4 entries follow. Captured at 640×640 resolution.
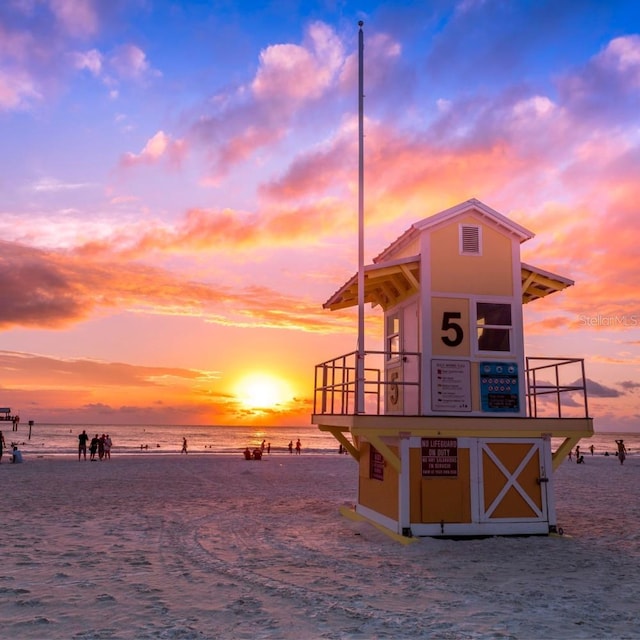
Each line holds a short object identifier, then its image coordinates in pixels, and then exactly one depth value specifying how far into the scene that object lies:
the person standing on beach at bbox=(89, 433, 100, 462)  41.84
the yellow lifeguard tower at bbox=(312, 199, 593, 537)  13.79
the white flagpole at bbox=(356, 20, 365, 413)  13.76
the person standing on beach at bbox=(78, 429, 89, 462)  42.12
